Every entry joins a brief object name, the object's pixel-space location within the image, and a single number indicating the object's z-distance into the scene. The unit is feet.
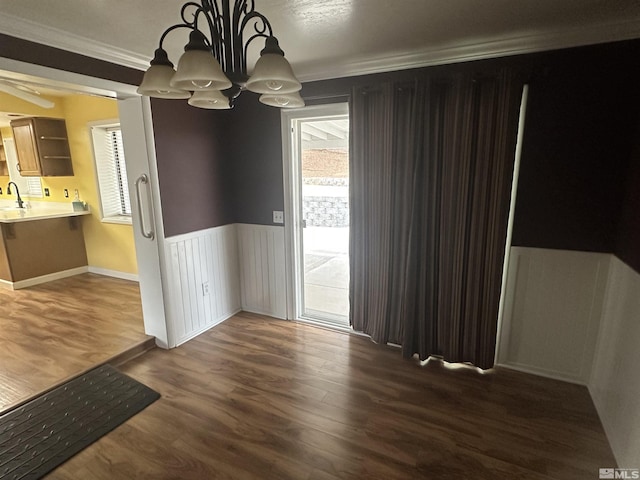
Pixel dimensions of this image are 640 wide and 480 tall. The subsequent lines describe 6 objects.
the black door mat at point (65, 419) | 6.01
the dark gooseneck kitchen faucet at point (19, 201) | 16.43
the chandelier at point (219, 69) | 3.52
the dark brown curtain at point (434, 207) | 7.52
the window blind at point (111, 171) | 14.79
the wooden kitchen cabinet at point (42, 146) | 14.53
